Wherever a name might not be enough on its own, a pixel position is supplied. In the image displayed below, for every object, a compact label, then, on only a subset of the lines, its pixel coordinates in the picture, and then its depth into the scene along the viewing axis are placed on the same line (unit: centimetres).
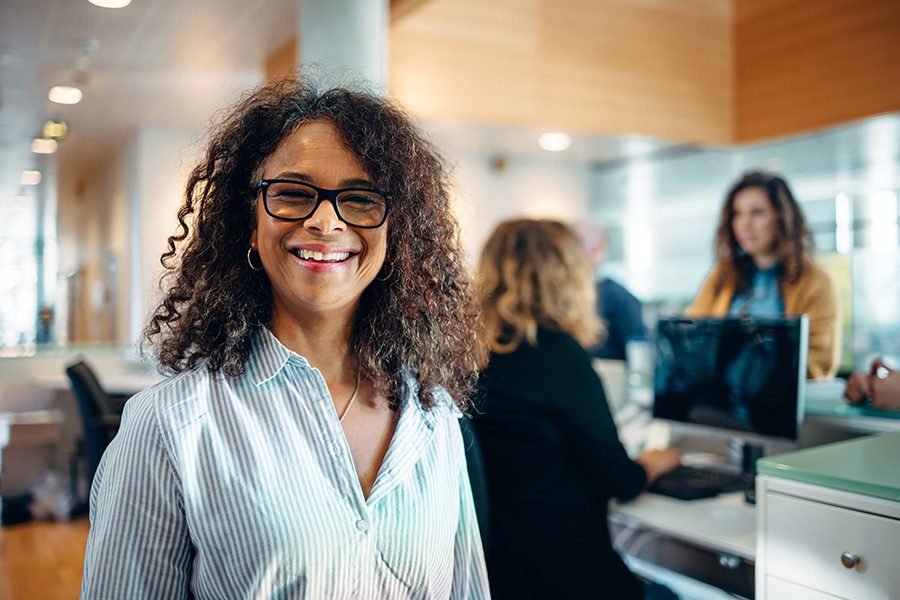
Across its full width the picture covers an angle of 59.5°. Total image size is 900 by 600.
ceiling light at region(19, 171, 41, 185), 523
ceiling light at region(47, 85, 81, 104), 461
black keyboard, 204
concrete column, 302
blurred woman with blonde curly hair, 177
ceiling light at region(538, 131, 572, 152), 508
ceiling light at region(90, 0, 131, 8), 341
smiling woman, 100
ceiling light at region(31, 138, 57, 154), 523
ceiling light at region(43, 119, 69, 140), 513
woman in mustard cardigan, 262
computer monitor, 204
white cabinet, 135
